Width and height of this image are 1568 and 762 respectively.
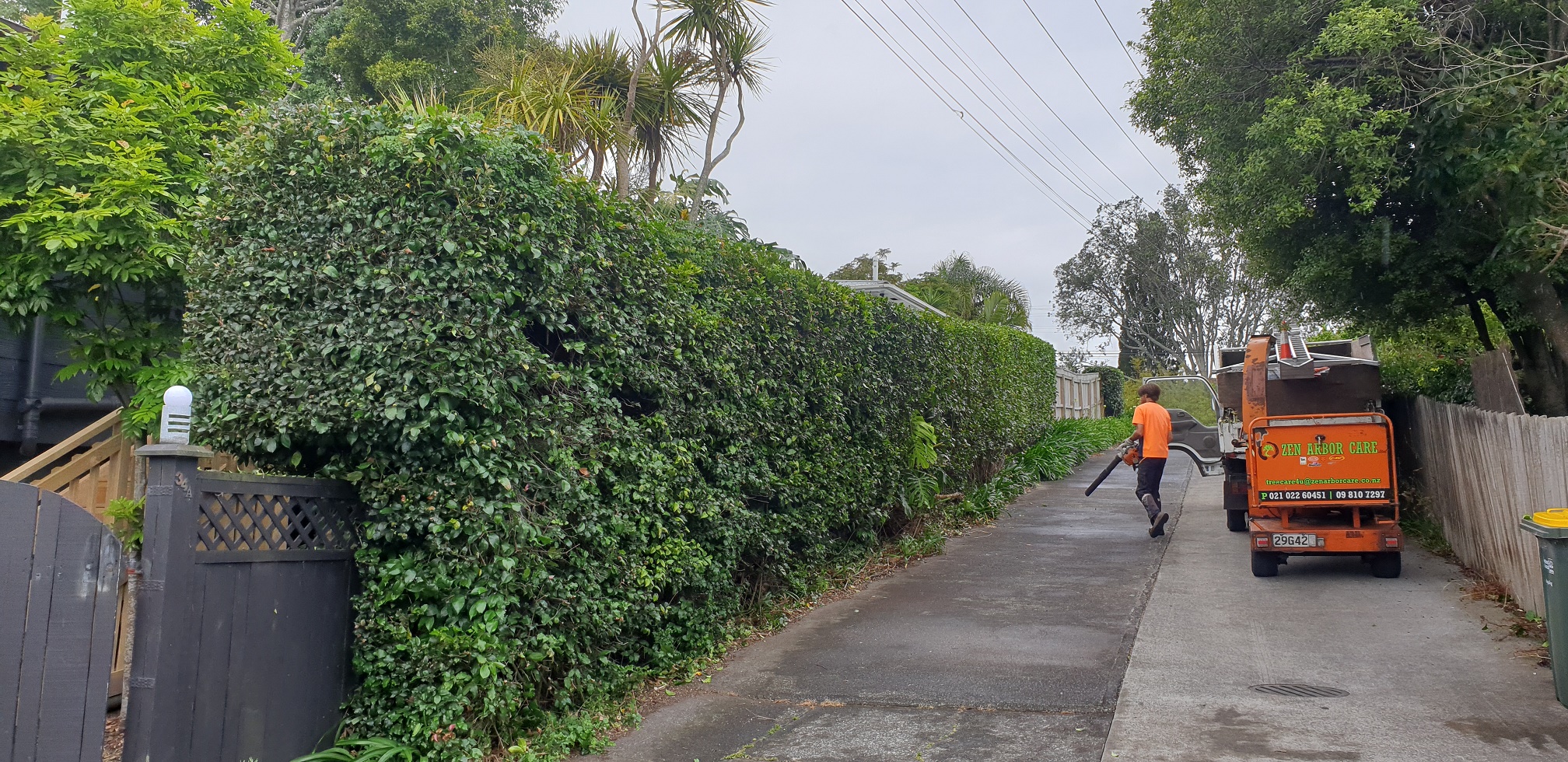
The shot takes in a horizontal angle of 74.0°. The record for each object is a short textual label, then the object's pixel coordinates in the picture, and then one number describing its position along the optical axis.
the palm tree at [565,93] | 10.19
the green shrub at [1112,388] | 35.69
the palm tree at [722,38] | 11.75
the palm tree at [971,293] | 27.89
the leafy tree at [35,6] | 17.23
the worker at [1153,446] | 11.91
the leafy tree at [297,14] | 21.86
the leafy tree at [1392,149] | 9.50
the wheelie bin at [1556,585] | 5.32
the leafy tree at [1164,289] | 44.66
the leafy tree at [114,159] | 5.77
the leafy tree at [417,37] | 18.11
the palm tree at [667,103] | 11.37
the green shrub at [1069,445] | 18.02
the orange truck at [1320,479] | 9.37
